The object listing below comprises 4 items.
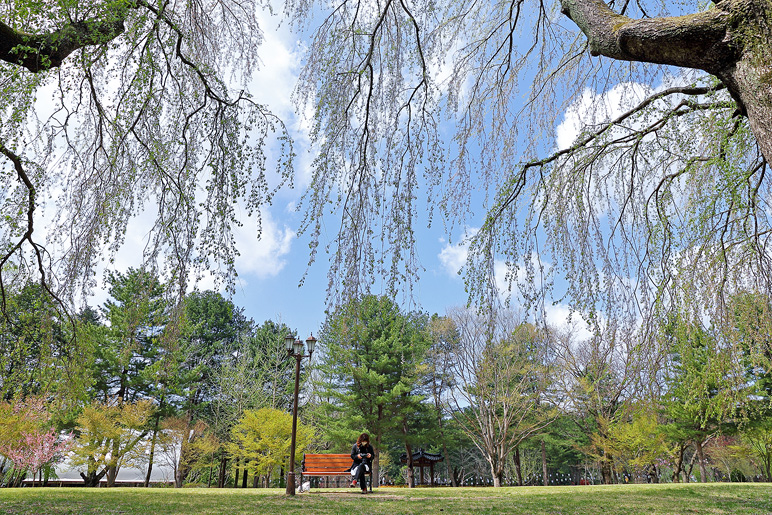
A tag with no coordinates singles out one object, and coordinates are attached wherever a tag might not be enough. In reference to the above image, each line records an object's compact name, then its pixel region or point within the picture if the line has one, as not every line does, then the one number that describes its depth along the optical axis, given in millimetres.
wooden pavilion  21719
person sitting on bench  8617
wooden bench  12508
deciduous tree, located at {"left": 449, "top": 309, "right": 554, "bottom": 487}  17719
